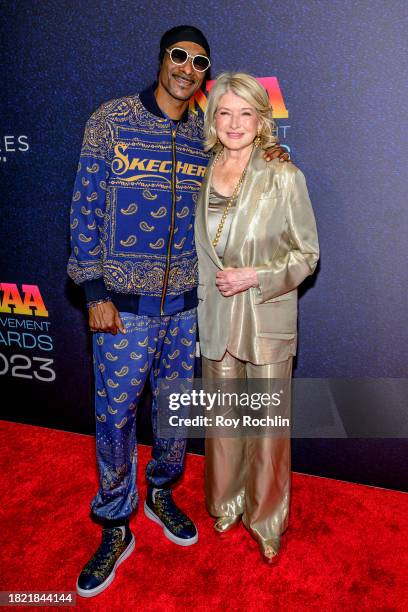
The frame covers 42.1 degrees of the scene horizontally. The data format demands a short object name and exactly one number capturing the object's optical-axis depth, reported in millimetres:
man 1998
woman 2074
